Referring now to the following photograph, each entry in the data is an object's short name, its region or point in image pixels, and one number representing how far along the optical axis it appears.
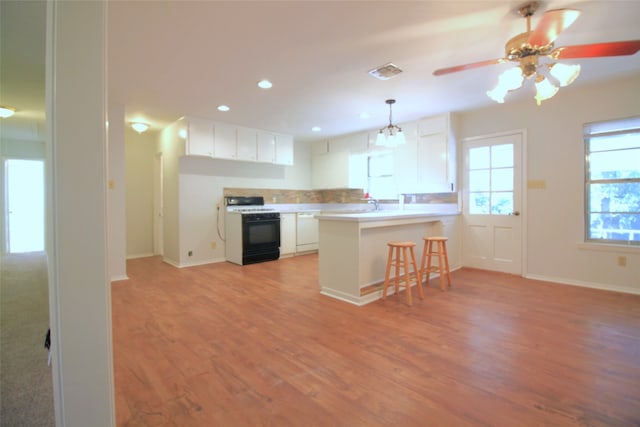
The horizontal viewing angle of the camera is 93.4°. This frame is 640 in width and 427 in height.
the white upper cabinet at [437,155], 4.75
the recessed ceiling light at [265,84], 3.41
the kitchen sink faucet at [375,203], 6.04
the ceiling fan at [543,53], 1.85
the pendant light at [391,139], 3.60
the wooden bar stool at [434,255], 3.72
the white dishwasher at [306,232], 6.11
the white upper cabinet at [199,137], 4.91
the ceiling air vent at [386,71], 3.03
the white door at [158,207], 5.95
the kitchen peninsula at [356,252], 3.23
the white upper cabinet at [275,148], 5.84
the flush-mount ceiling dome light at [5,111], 4.09
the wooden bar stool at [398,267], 3.22
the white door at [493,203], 4.38
